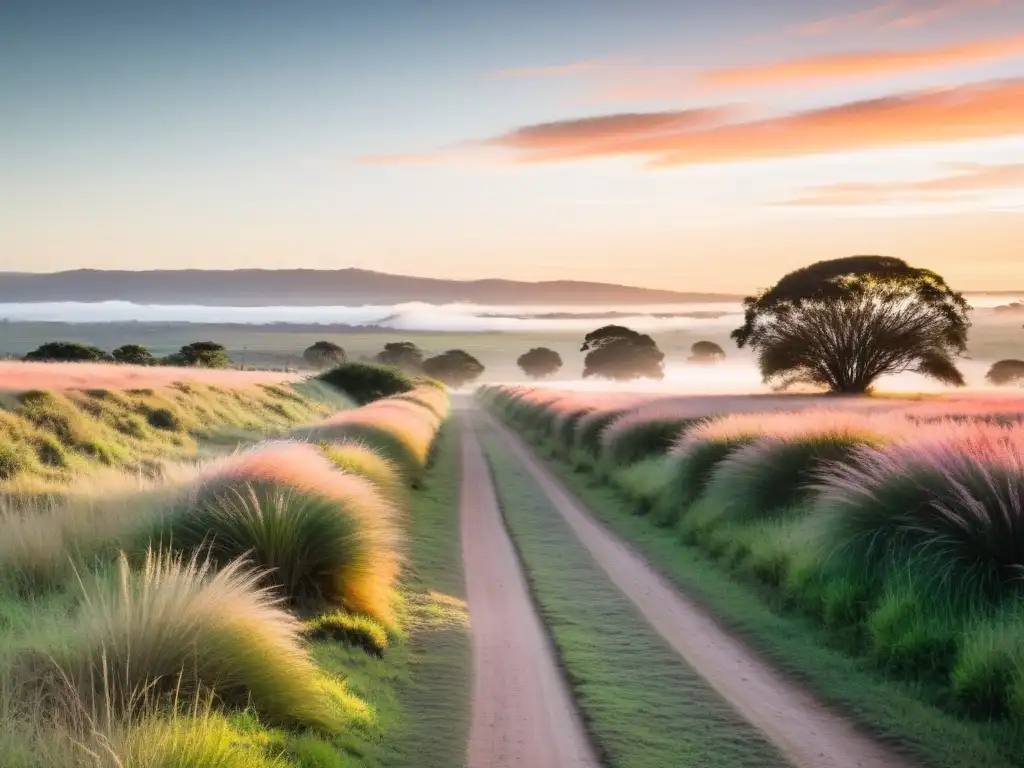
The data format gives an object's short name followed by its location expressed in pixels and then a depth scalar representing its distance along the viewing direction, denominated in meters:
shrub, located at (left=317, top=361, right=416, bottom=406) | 65.75
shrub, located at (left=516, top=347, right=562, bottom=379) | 145.25
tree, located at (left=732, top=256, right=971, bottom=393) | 41.00
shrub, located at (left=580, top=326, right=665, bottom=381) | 100.56
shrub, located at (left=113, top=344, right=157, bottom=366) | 87.03
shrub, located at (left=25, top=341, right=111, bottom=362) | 80.50
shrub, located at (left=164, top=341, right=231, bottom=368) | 88.44
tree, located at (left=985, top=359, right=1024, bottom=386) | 95.81
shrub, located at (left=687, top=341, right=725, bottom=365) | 135.25
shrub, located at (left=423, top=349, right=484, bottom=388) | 144.62
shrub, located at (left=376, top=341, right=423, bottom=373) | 132.55
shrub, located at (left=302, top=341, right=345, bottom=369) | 127.38
